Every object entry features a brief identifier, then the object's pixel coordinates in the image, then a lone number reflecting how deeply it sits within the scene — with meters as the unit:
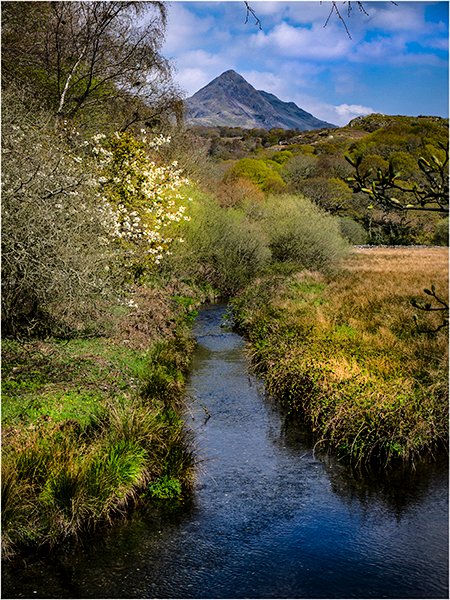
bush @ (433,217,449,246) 48.72
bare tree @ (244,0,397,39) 4.67
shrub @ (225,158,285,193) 60.00
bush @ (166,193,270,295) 31.09
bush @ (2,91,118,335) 10.02
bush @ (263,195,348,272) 35.19
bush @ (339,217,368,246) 54.12
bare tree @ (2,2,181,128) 19.23
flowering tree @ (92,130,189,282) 17.52
